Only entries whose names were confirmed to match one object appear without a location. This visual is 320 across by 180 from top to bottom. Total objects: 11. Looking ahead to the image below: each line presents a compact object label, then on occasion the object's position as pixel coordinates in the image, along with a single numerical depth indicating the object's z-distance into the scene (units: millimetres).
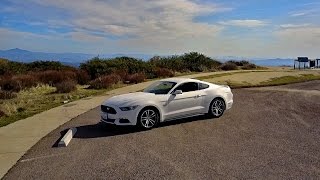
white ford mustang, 6755
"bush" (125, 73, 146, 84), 15139
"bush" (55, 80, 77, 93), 12646
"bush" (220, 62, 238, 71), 22203
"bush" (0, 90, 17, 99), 11433
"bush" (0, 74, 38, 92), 13213
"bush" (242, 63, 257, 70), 23167
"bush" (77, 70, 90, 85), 15472
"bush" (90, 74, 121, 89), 13744
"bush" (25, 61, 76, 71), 17900
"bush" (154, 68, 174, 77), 17568
